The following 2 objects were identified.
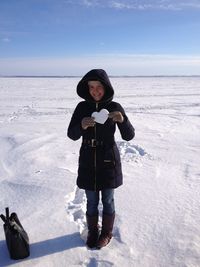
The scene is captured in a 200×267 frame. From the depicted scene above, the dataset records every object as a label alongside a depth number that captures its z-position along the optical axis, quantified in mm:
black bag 1809
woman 1859
